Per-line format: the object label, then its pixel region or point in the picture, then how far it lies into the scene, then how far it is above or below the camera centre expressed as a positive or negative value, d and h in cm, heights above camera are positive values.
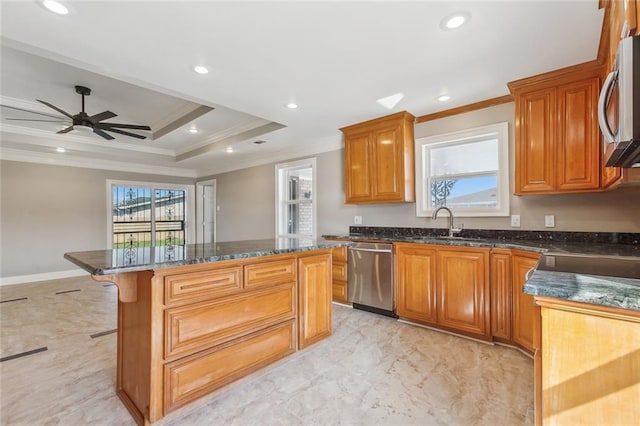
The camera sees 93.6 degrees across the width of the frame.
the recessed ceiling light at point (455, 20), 182 +122
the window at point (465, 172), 318 +51
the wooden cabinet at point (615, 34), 123 +93
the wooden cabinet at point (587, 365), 83 -43
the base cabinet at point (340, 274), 384 -75
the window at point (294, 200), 526 +30
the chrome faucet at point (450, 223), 338 -9
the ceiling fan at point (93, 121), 341 +111
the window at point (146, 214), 655 +5
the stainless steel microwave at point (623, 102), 103 +43
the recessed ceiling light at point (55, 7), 169 +121
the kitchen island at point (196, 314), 166 -64
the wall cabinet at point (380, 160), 361 +71
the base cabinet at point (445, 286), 278 -70
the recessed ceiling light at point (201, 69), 246 +122
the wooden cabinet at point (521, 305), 242 -75
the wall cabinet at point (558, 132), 244 +73
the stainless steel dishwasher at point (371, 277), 339 -73
